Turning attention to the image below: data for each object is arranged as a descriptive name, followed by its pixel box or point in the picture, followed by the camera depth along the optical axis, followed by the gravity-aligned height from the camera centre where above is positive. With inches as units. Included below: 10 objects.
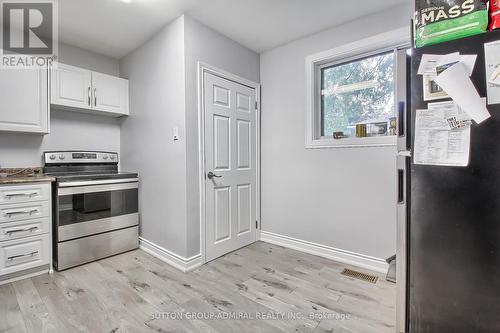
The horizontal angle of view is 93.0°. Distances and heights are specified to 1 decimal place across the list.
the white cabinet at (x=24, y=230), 80.7 -23.1
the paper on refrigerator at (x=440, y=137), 35.7 +3.9
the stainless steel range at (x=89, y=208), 91.4 -18.2
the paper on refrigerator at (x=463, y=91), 34.3 +10.7
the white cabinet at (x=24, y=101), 87.5 +24.9
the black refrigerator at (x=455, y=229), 33.9 -10.3
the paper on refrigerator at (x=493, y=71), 33.2 +12.9
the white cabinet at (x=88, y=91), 101.5 +33.9
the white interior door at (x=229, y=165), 100.6 -0.5
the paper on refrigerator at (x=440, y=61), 35.0 +15.8
